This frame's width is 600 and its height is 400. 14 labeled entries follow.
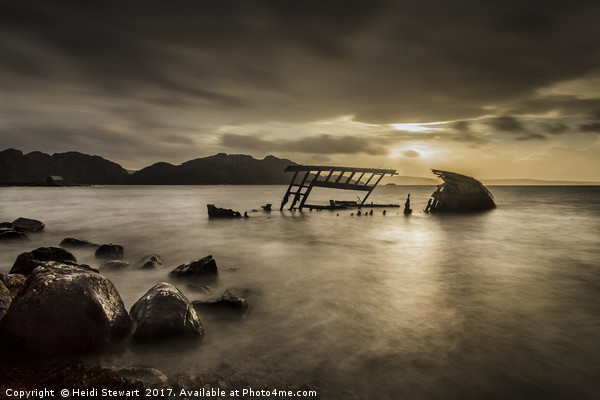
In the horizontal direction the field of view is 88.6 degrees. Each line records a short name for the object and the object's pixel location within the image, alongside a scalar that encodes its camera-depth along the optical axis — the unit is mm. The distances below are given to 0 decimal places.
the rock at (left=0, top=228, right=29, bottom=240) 14082
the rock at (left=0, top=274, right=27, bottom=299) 6262
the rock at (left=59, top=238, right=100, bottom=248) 13481
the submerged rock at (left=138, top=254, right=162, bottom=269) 10016
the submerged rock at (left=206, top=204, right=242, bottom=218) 26391
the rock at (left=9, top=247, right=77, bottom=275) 7910
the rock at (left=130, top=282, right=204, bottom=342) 4980
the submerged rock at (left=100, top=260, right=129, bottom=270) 9797
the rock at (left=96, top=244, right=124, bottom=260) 11547
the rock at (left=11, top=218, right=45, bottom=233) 17688
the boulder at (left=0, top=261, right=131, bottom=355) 4340
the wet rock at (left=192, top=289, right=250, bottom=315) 6535
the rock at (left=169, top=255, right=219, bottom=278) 8930
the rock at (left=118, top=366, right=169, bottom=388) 3991
